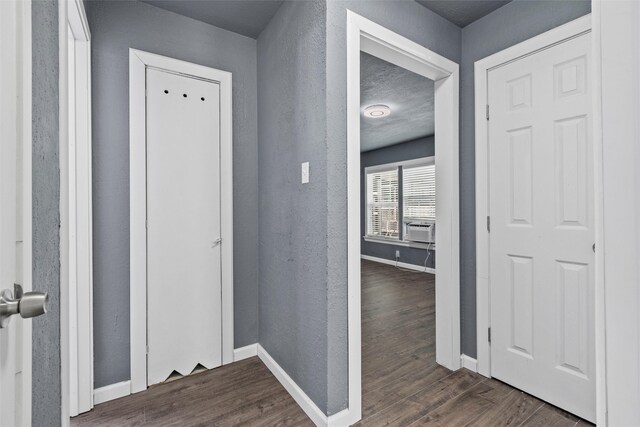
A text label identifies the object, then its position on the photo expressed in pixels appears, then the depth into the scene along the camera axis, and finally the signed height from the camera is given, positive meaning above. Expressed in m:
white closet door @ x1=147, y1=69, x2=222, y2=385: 2.06 -0.07
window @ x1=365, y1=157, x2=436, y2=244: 5.87 +0.37
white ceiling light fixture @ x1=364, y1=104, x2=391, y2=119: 4.02 +1.38
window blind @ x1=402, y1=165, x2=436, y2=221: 5.79 +0.42
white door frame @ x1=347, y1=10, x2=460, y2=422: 1.66 +0.24
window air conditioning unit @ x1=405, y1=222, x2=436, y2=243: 5.66 -0.34
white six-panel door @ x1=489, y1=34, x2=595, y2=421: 1.70 -0.08
